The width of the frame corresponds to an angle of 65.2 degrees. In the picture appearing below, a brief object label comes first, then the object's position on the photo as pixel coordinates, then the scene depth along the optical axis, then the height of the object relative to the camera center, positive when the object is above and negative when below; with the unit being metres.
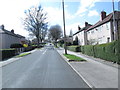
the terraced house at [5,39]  24.60 +1.61
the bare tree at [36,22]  34.70 +8.42
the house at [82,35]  30.46 +2.96
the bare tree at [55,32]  50.75 +6.70
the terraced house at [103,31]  17.97 +2.77
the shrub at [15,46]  25.31 -0.32
